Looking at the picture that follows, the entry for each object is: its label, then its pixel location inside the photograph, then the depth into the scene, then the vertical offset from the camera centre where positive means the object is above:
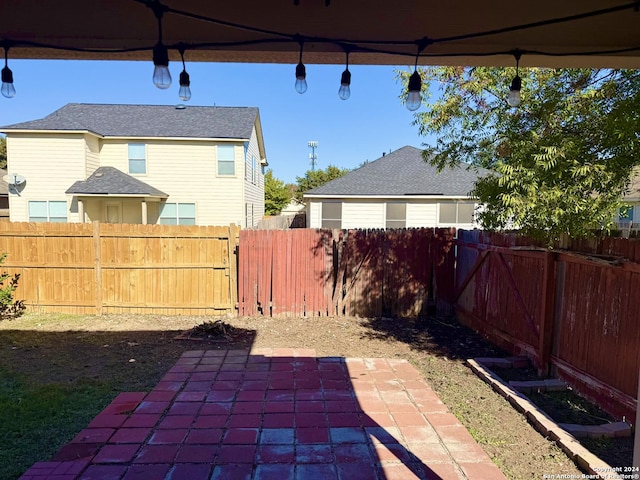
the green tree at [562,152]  3.34 +0.66
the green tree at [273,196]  30.17 +1.90
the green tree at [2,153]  35.69 +5.67
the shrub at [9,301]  6.82 -1.48
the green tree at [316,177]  40.88 +4.64
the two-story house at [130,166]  14.59 +2.02
